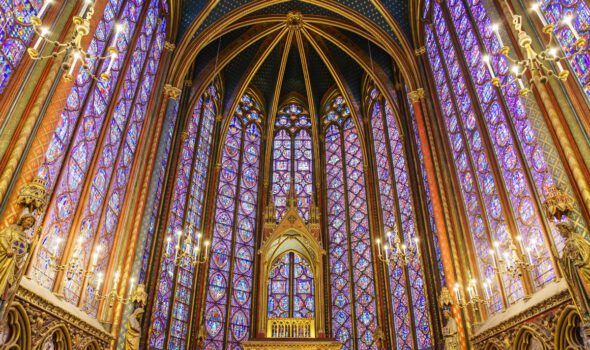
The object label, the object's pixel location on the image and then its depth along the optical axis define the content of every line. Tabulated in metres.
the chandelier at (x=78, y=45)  5.14
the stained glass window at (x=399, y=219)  14.91
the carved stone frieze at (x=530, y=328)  8.56
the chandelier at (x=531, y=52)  5.42
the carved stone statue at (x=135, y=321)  11.41
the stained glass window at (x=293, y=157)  20.62
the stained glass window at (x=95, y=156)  9.66
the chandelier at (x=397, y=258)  15.79
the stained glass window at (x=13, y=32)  7.88
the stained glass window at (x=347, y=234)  16.88
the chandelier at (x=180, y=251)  15.69
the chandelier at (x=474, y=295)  10.76
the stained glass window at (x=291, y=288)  17.03
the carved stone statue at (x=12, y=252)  6.75
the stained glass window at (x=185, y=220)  14.85
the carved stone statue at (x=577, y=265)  7.26
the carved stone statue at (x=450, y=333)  11.74
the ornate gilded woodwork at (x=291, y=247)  15.05
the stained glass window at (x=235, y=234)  16.70
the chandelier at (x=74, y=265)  8.89
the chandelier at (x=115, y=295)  11.17
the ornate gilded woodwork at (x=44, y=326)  8.03
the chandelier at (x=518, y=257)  8.90
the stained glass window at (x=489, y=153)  9.84
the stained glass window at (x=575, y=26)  8.21
